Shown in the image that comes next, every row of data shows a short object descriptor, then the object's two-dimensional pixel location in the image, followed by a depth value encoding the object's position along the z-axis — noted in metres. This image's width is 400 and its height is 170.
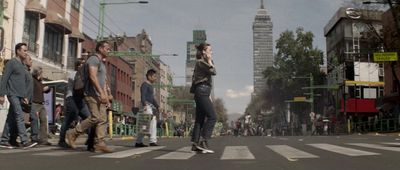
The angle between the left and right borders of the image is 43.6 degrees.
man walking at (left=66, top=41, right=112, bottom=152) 8.22
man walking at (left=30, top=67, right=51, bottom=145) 9.89
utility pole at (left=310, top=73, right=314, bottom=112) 68.05
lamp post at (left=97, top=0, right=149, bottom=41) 36.51
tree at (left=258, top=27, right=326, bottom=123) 73.94
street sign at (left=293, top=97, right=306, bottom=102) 68.56
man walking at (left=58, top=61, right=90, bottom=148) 9.61
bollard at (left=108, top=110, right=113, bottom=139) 18.94
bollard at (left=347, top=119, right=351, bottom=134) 45.44
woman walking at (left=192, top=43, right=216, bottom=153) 8.49
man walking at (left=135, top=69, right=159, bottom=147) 10.68
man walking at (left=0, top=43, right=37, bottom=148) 8.94
